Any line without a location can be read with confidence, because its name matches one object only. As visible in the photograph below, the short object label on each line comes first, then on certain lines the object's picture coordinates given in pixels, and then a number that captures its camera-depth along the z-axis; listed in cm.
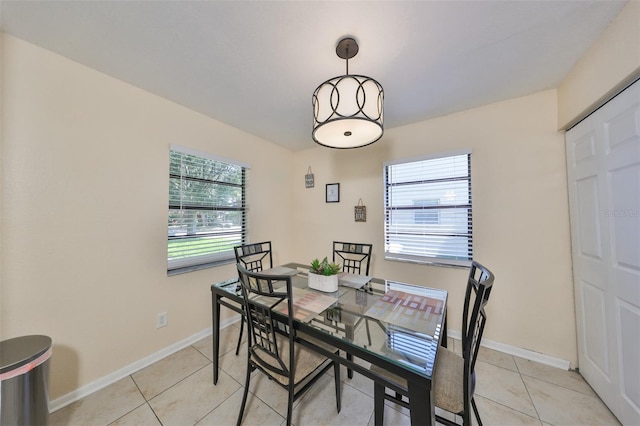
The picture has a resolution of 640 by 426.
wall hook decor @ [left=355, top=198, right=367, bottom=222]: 291
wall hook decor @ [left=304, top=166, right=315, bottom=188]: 344
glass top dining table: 89
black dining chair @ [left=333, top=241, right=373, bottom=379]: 236
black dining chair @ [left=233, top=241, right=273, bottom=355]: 214
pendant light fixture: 123
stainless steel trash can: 105
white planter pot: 164
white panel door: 129
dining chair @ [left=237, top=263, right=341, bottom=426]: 118
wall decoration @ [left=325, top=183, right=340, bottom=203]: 316
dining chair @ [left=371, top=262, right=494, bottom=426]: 102
